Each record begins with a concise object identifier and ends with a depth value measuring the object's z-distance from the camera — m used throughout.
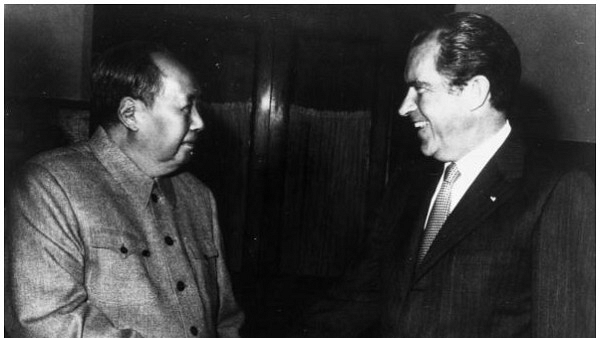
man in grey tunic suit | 1.38
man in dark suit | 1.33
